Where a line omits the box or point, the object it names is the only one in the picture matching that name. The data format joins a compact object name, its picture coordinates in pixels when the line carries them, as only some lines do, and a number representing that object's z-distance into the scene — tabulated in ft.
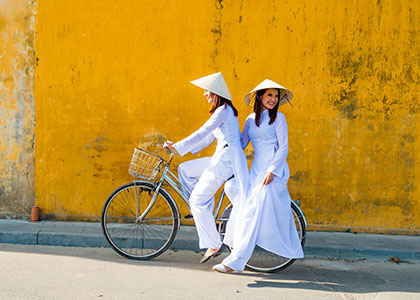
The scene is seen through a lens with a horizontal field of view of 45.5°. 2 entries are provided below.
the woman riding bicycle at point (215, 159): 16.11
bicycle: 16.84
